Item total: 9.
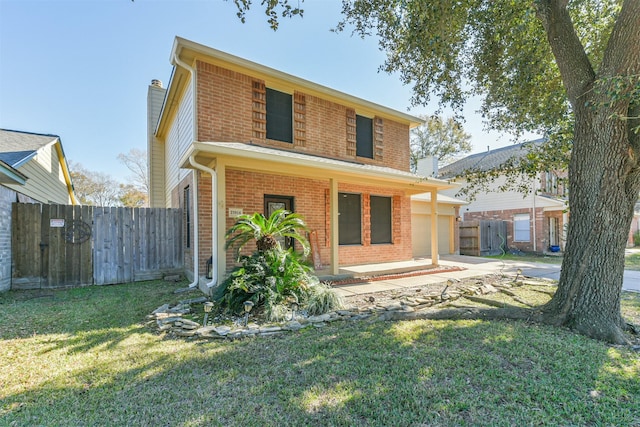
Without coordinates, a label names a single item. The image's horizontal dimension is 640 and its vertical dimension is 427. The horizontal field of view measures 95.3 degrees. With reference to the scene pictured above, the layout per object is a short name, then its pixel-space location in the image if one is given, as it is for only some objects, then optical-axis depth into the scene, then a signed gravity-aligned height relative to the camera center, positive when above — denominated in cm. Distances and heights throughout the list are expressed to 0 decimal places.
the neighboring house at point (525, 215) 1566 +18
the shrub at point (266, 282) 483 -110
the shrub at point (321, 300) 481 -140
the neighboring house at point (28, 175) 613 +136
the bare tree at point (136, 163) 2689 +517
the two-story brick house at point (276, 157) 661 +166
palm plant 536 -21
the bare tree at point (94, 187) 2597 +299
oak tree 379 +235
